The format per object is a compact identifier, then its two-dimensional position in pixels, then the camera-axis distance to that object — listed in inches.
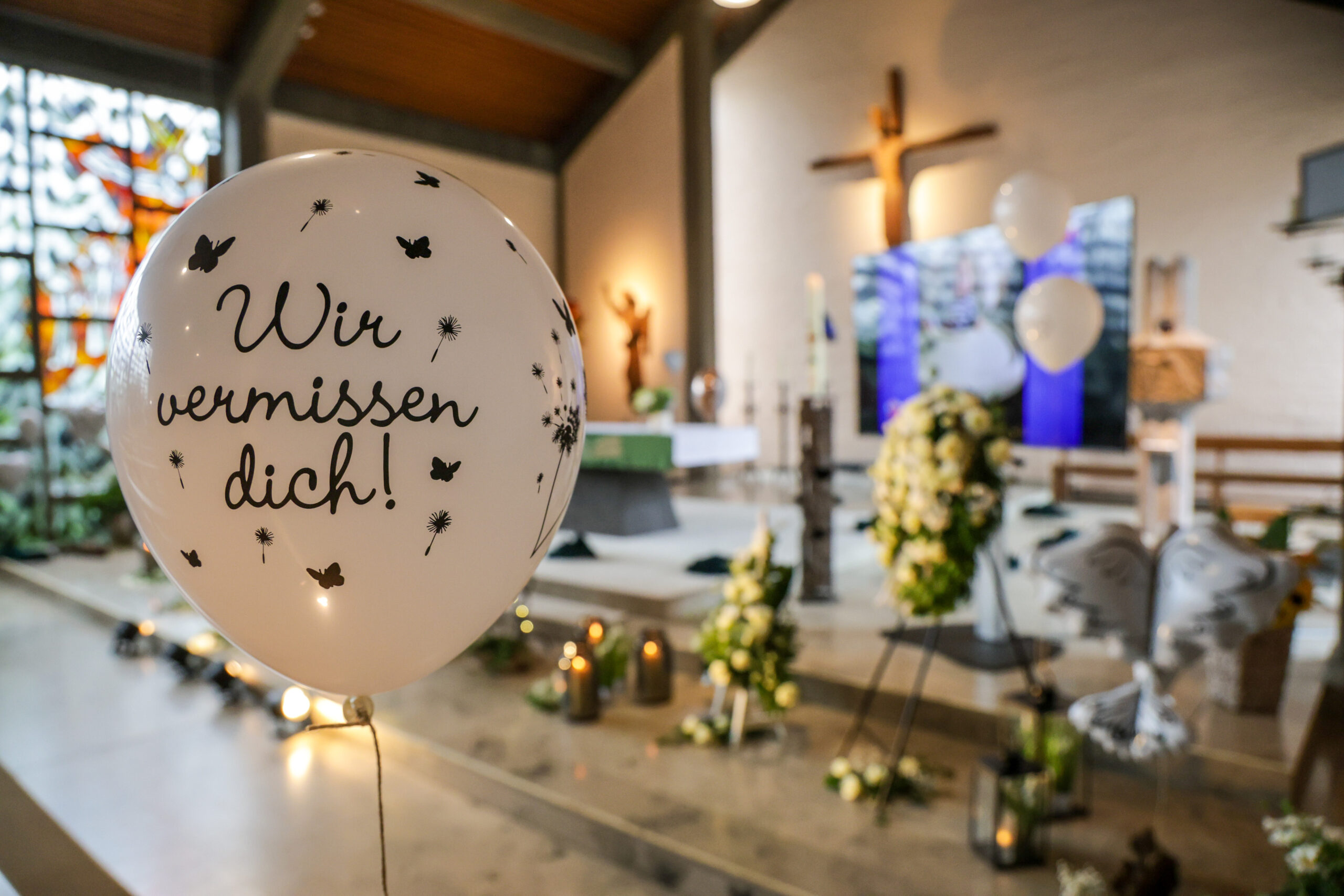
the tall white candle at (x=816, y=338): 122.6
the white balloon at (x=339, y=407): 30.2
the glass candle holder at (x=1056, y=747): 75.0
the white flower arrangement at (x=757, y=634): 91.9
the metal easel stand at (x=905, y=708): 77.8
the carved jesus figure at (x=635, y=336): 353.7
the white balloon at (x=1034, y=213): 111.0
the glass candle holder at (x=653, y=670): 110.9
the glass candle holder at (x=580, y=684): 104.3
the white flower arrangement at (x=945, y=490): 78.7
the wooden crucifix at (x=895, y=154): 295.7
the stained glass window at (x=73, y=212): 257.1
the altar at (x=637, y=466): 176.4
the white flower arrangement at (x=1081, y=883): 63.9
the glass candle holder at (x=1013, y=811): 70.2
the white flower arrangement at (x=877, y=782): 82.5
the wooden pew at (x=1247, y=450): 215.3
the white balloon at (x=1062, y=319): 111.2
